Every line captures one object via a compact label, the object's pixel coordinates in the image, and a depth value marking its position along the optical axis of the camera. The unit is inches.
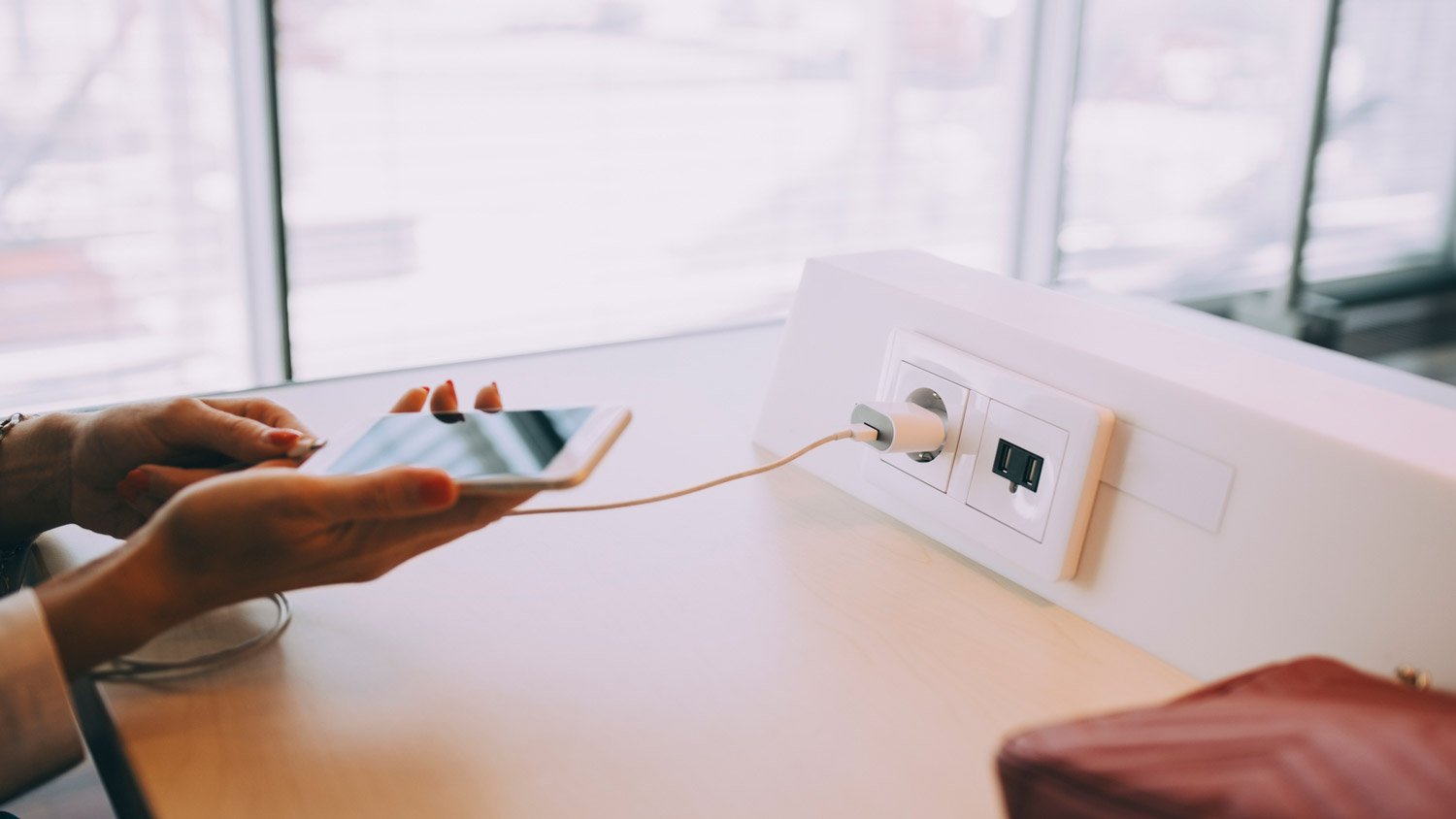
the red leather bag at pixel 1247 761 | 14.7
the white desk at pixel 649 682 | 21.6
